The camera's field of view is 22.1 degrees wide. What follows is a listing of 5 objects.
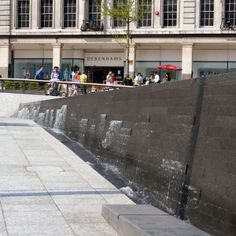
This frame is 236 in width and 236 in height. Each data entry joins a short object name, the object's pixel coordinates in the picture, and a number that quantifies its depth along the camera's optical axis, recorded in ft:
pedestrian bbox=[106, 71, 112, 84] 128.06
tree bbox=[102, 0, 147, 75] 146.10
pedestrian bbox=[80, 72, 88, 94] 108.78
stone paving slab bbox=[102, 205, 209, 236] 19.17
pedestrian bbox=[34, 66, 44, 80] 140.92
